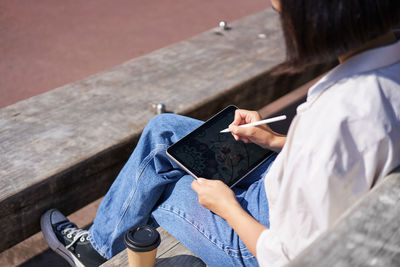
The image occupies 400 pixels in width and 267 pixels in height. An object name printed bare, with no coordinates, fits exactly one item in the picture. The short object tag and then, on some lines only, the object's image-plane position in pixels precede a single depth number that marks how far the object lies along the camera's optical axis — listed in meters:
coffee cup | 1.30
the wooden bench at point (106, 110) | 1.82
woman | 1.00
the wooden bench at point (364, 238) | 0.77
